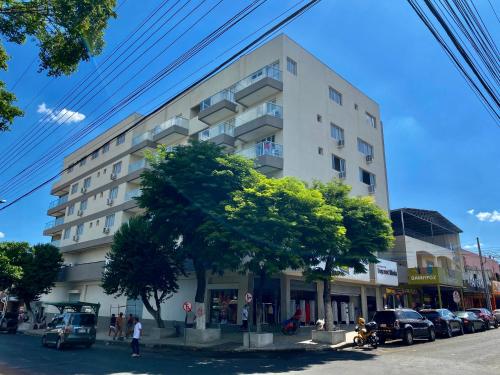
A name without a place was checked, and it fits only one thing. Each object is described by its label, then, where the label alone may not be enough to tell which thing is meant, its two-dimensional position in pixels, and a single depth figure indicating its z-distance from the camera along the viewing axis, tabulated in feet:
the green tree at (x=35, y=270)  118.11
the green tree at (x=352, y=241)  64.44
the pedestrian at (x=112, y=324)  90.05
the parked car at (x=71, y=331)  62.32
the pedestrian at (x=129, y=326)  83.31
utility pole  124.11
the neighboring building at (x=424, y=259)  115.34
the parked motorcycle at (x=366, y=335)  58.75
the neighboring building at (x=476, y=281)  145.18
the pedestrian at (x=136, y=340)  52.01
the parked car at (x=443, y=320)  72.28
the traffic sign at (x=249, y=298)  56.90
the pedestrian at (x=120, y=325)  83.39
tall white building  86.74
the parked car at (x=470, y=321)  82.69
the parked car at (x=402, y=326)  60.59
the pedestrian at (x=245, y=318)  77.15
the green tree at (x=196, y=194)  59.36
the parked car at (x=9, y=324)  110.52
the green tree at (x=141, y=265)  77.10
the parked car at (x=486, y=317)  94.17
